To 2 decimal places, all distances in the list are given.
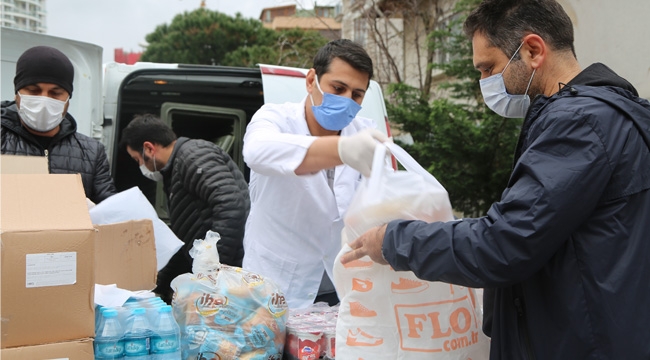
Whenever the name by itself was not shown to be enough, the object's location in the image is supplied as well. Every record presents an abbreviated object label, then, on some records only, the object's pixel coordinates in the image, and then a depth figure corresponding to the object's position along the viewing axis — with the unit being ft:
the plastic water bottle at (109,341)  5.33
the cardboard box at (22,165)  6.31
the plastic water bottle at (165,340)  5.44
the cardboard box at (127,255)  6.52
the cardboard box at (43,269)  4.88
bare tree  34.32
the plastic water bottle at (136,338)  5.36
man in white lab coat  7.51
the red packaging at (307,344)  5.99
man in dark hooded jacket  4.45
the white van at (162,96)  14.74
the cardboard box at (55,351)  4.87
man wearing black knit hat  9.39
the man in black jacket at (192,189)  11.11
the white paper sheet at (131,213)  6.89
